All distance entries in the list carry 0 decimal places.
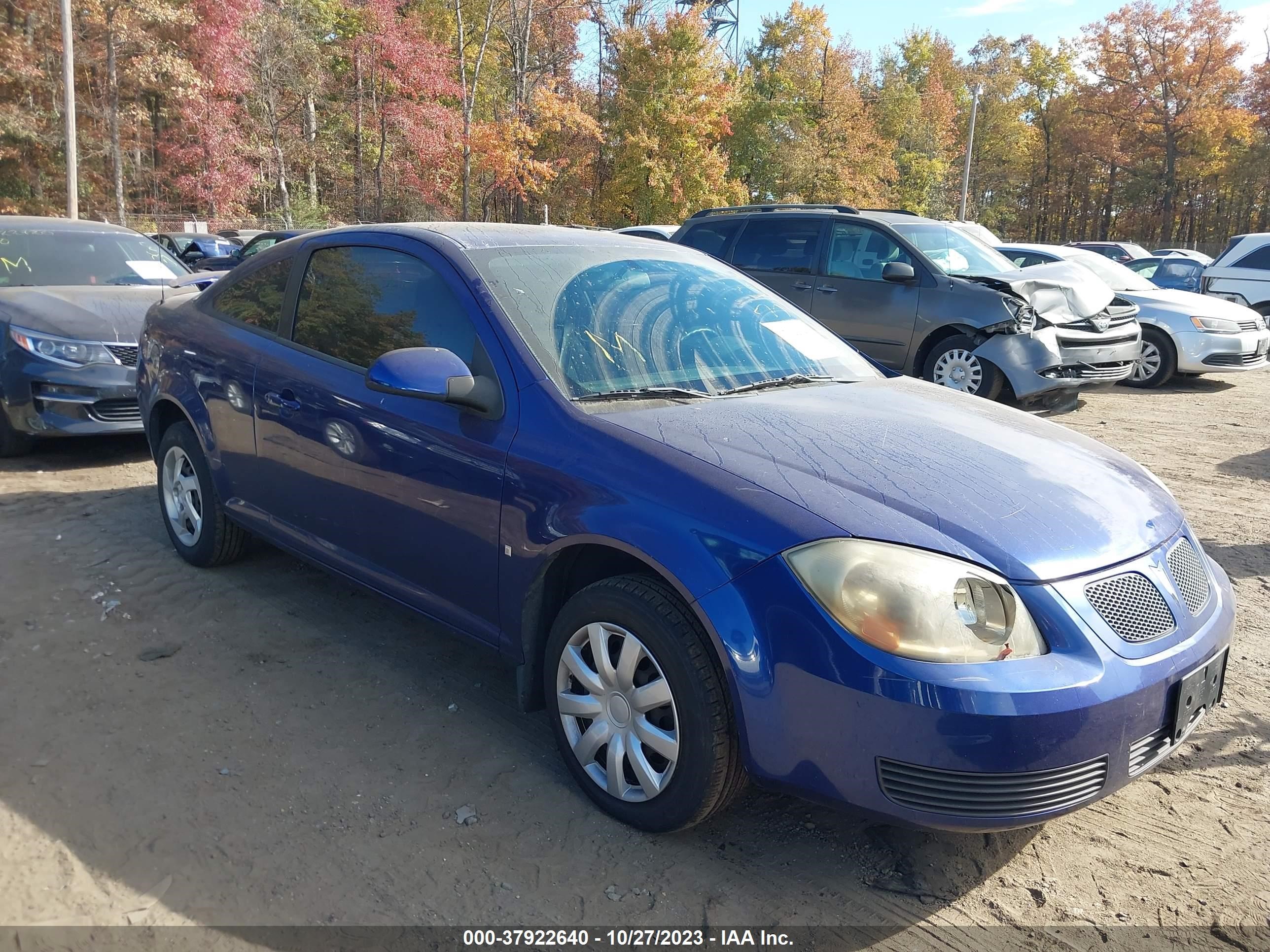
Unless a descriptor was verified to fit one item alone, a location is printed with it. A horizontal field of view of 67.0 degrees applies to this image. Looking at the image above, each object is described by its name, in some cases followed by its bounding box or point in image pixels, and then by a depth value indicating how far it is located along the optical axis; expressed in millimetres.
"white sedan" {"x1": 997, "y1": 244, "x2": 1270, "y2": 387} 11219
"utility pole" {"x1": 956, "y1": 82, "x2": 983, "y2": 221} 37875
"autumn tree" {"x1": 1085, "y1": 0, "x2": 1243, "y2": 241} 42719
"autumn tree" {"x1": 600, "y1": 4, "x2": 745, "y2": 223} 32406
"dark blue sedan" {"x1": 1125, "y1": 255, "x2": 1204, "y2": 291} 20109
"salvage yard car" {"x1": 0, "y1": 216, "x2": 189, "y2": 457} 6469
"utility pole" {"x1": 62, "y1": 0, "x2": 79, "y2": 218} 18938
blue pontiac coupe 2293
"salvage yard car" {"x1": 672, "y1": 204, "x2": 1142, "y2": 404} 8742
